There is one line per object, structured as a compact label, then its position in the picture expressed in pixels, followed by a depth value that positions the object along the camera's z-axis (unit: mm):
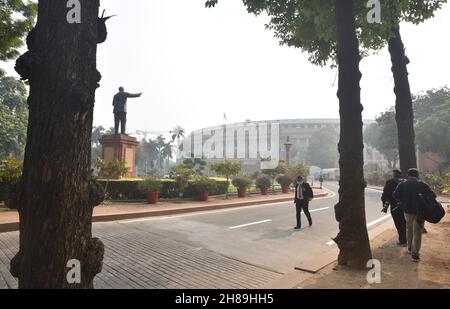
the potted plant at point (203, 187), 17141
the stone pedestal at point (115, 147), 17352
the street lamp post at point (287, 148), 34062
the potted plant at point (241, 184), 20328
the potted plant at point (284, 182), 26031
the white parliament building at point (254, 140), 105750
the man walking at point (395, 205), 7523
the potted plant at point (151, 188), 14820
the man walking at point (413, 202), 6152
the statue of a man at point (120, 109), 18453
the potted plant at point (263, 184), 23328
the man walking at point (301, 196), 10250
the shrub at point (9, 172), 11742
